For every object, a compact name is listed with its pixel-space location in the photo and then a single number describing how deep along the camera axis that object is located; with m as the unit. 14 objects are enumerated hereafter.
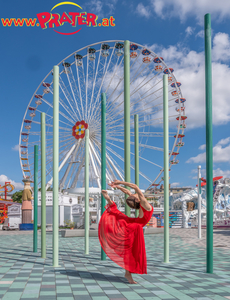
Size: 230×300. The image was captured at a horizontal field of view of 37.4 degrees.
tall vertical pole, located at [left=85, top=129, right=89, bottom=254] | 8.86
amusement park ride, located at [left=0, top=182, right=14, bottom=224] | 29.14
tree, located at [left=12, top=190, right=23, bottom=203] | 57.78
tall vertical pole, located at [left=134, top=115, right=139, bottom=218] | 8.67
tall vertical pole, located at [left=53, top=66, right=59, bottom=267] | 6.72
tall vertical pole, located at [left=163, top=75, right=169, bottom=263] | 7.18
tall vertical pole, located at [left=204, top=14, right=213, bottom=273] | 6.06
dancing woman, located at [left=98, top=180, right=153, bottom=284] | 5.11
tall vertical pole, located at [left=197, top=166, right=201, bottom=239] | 15.25
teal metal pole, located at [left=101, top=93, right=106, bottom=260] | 7.91
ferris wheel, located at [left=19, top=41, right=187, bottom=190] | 27.03
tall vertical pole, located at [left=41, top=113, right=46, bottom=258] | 8.16
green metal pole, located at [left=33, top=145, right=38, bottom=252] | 9.22
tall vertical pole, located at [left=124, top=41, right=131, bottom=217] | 6.49
